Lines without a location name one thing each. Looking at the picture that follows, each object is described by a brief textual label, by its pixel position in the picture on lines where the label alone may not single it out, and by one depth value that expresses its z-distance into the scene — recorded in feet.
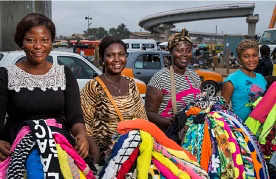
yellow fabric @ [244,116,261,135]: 8.86
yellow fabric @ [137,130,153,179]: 5.58
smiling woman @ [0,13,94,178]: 5.23
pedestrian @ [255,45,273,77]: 23.55
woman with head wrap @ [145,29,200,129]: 9.21
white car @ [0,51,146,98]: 24.68
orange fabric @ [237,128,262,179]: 7.27
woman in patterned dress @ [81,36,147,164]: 7.63
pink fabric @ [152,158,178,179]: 5.73
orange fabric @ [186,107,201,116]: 8.08
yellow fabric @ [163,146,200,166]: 6.29
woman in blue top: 9.78
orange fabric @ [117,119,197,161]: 6.16
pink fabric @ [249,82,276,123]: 8.86
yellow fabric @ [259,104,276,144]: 8.51
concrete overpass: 150.10
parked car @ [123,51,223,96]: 36.17
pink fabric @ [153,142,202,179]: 5.96
